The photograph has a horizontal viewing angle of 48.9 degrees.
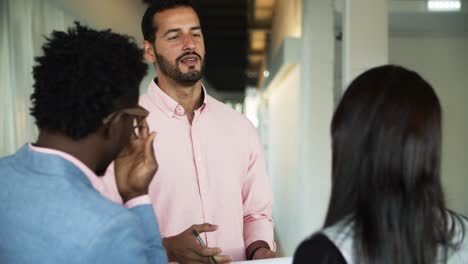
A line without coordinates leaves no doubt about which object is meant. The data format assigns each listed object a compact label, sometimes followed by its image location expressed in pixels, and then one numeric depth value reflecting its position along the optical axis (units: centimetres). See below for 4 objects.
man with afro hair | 108
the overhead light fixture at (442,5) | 559
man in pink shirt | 210
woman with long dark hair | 108
